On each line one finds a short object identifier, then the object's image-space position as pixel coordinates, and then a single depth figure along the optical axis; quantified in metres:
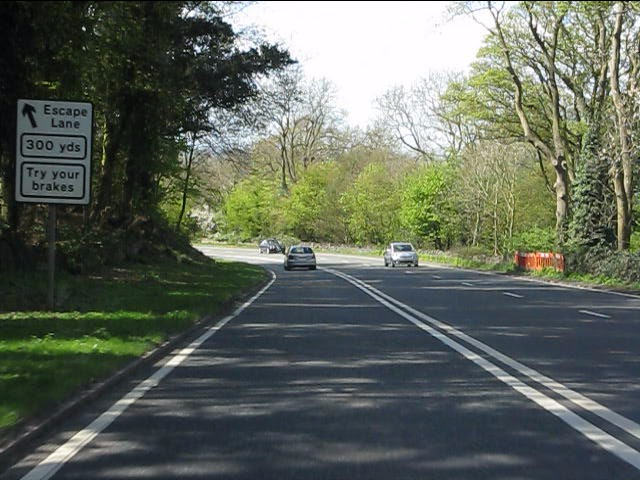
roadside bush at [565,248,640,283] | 31.88
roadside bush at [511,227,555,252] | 51.19
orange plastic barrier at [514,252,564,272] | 39.09
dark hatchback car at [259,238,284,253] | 88.50
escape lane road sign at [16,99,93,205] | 14.83
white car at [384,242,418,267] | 54.59
